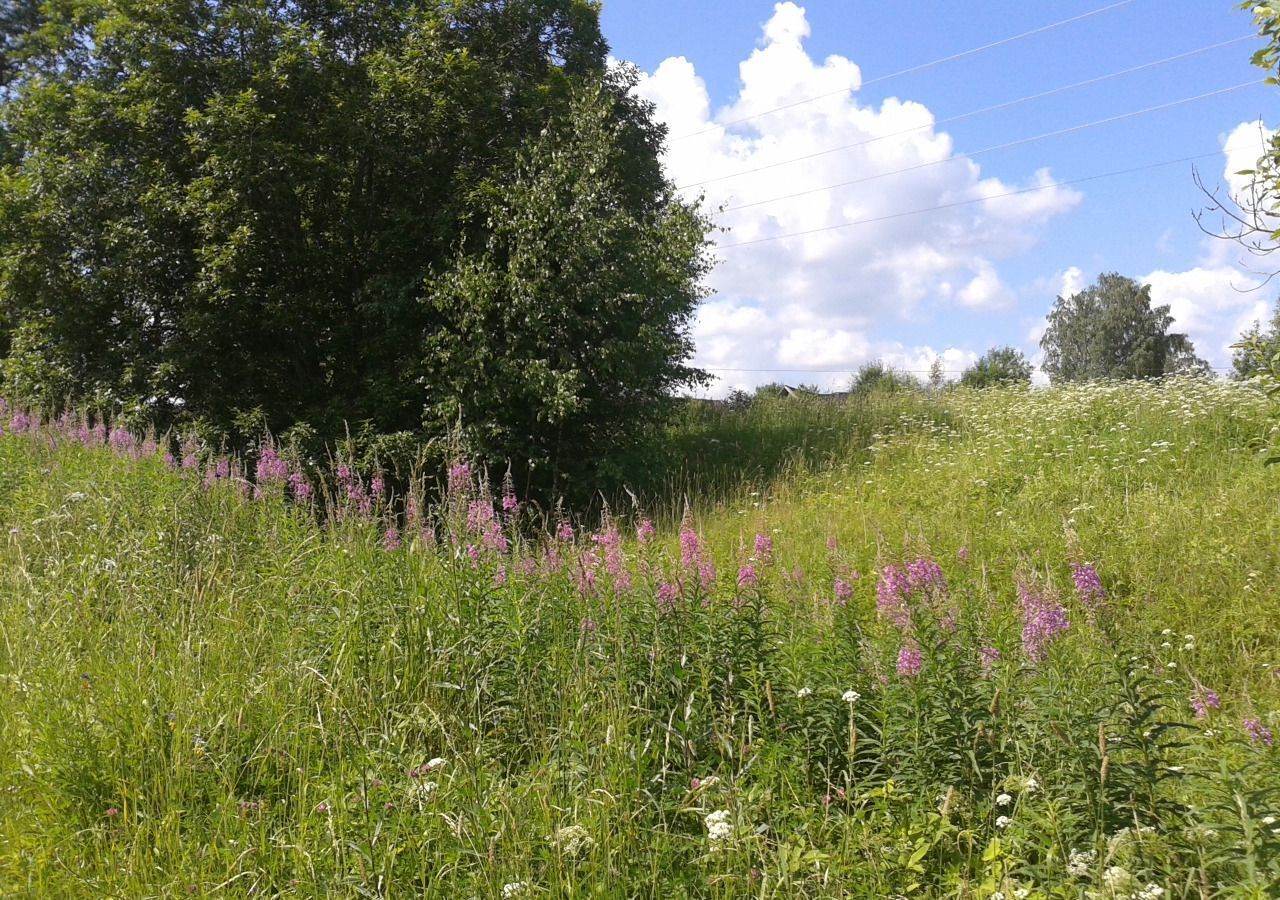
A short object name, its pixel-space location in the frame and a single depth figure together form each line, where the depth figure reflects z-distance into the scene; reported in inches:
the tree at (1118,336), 2158.0
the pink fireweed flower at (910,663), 127.5
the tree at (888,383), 783.7
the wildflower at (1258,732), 131.4
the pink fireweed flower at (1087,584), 131.8
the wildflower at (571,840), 101.5
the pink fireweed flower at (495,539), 180.9
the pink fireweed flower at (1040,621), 132.3
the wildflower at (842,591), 154.1
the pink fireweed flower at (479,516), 184.1
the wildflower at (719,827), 103.8
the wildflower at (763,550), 178.5
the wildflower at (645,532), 171.0
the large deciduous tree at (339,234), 466.3
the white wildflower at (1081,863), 97.6
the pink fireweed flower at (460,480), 181.2
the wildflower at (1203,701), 130.6
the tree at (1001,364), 1544.3
